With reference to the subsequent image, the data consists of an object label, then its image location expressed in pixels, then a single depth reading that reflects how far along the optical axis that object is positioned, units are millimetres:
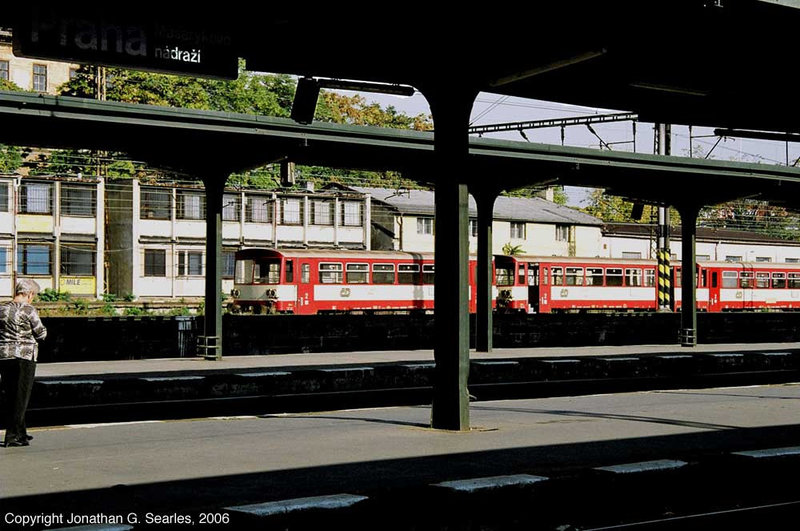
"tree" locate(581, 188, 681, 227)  87056
